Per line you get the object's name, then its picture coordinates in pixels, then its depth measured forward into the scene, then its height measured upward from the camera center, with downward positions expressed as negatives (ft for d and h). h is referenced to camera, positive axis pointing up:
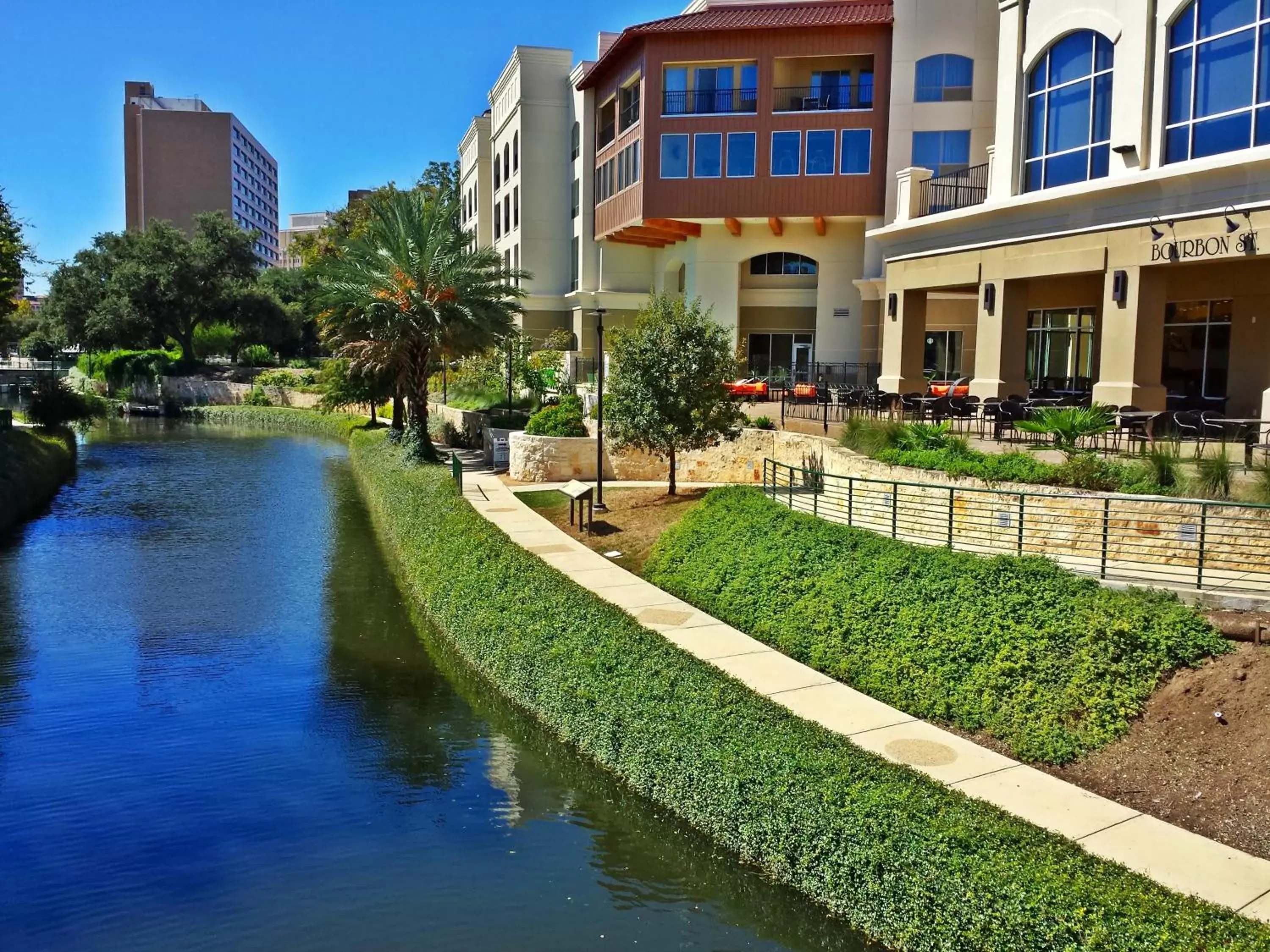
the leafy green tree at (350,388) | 139.85 -0.80
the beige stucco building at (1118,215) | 62.75 +12.51
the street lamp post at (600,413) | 75.05 -1.99
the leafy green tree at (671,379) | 71.51 +0.56
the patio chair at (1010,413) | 66.13 -1.34
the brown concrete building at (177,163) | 471.62 +99.69
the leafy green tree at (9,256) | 107.34 +12.74
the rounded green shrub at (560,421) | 95.25 -3.34
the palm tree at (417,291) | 101.45 +9.15
